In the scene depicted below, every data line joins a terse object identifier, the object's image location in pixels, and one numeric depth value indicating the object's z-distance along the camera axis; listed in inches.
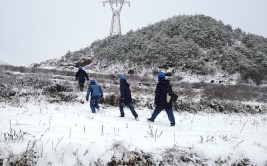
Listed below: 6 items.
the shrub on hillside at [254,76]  997.2
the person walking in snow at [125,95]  392.8
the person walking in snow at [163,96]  351.6
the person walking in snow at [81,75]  607.8
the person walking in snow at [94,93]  422.3
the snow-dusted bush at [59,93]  501.4
